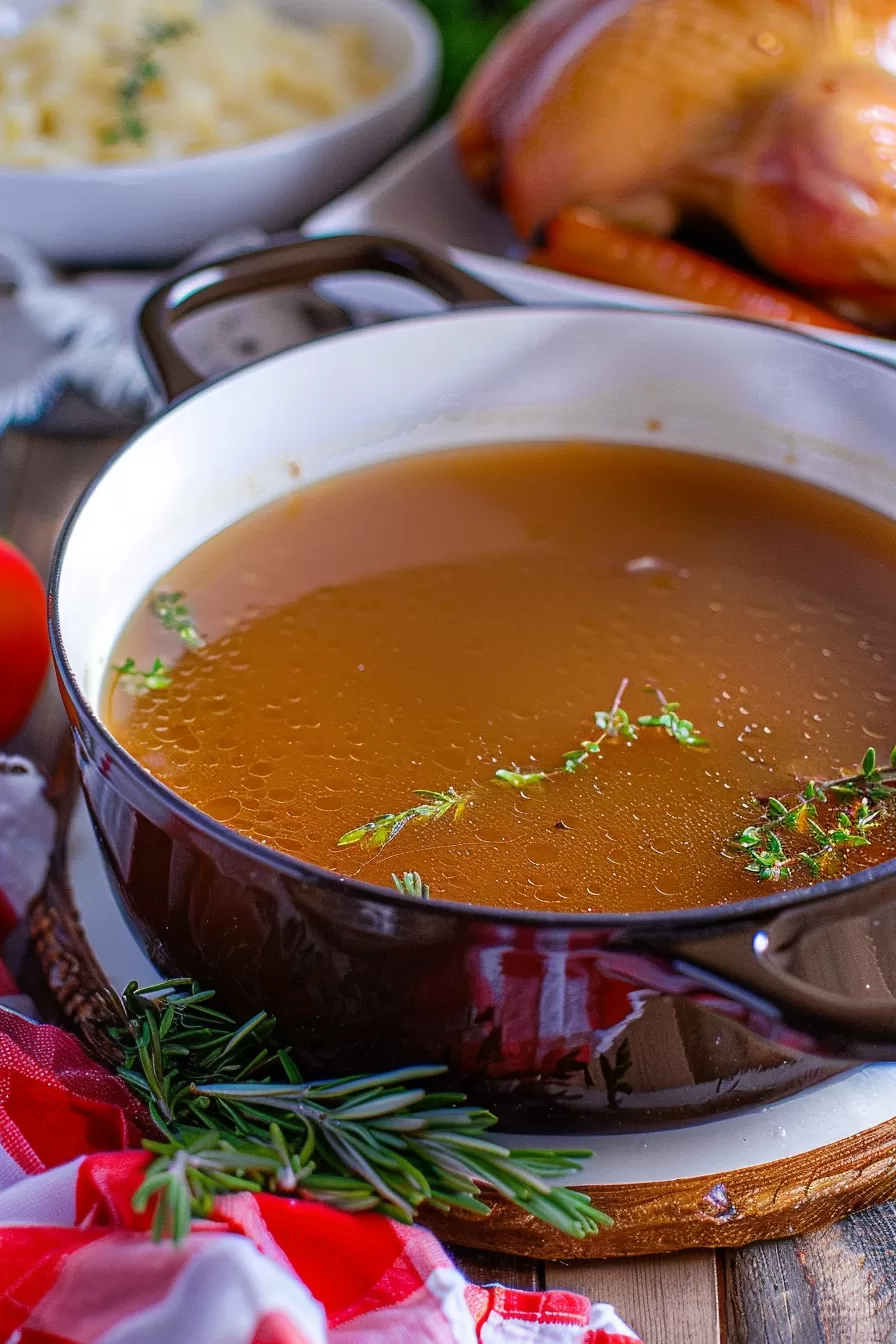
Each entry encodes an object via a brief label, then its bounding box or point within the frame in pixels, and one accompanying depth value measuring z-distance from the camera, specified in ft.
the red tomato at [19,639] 2.68
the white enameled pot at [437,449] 1.98
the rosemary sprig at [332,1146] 2.04
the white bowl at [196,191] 3.82
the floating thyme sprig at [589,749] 2.26
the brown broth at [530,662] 2.23
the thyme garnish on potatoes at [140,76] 4.02
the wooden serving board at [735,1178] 2.12
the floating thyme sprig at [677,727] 2.31
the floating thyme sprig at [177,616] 2.49
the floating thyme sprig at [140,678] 2.43
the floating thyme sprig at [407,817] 2.21
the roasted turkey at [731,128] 3.23
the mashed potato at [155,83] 4.03
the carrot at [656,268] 3.34
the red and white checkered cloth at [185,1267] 1.95
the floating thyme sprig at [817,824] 2.18
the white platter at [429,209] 3.70
